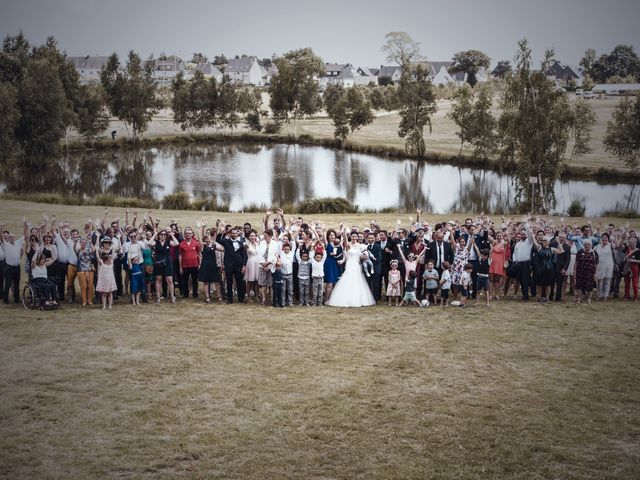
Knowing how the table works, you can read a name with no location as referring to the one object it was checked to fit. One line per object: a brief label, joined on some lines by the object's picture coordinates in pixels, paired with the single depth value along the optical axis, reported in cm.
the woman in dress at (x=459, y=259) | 1524
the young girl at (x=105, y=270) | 1442
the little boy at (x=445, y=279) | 1536
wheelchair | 1452
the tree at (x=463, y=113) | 5628
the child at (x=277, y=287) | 1509
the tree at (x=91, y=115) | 6875
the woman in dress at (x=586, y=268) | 1537
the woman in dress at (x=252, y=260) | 1554
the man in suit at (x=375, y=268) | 1561
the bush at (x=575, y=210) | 3295
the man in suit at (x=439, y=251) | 1560
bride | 1538
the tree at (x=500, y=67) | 17330
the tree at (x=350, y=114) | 7138
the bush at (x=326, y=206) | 3231
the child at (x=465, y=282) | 1506
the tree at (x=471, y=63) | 14512
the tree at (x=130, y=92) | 7481
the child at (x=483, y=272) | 1514
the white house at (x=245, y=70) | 16425
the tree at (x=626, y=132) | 4500
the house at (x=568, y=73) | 14562
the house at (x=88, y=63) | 16162
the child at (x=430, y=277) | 1526
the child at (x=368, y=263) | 1546
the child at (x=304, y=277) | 1521
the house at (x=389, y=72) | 15412
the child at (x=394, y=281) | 1533
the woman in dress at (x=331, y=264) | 1561
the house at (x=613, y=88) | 11375
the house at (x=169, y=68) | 15311
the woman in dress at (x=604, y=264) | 1569
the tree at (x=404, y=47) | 6431
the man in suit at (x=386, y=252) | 1585
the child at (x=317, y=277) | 1522
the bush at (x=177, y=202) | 3362
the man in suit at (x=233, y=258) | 1543
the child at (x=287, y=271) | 1509
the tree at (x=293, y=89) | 8100
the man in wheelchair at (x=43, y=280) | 1440
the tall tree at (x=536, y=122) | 3312
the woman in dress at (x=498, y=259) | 1566
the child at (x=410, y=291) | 1538
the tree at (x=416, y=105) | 6131
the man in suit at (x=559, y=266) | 1575
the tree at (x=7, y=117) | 4984
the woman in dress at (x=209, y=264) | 1541
